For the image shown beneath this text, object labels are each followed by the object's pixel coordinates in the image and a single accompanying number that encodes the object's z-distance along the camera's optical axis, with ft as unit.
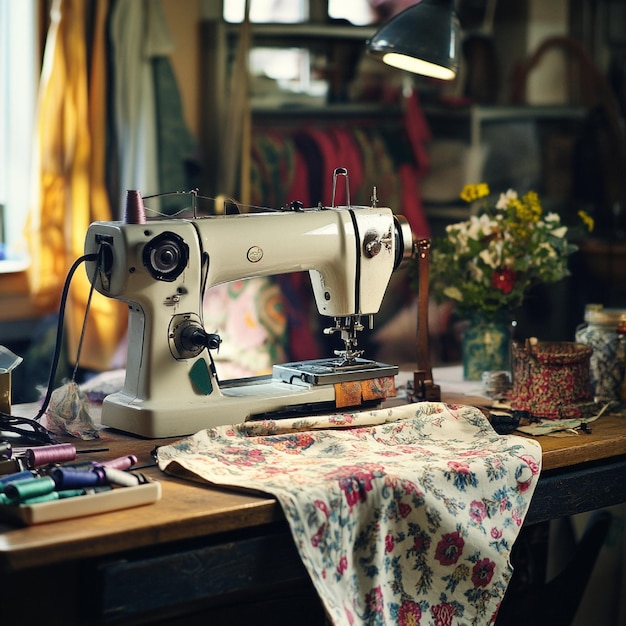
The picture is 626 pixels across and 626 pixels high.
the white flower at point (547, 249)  8.88
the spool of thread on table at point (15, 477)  5.73
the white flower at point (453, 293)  9.04
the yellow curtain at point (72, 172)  13.07
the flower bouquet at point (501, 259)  8.89
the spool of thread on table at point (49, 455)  6.28
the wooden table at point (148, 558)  5.23
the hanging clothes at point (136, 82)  13.47
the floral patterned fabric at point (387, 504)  5.86
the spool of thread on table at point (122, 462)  6.13
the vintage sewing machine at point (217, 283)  7.06
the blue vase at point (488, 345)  9.11
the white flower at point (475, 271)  8.95
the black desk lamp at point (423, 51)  8.35
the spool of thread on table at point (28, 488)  5.45
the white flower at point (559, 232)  8.99
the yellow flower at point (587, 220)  9.18
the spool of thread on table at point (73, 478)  5.65
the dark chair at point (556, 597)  8.96
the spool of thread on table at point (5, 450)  6.29
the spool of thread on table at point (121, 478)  5.82
